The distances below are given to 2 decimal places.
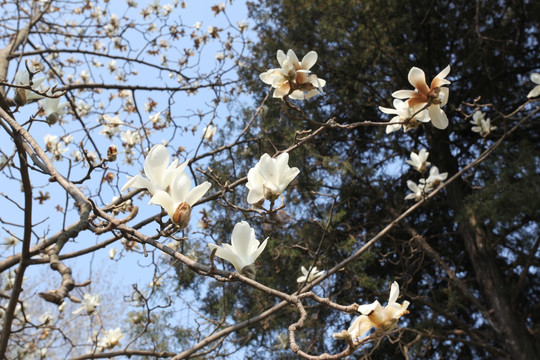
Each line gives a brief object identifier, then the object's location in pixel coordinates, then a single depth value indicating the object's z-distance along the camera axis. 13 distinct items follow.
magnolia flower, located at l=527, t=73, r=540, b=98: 1.82
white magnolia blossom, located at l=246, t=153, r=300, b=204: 0.86
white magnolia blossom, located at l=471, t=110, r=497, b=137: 2.12
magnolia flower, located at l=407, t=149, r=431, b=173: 1.95
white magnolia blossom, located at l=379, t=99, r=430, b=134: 1.12
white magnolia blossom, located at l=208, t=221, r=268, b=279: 0.79
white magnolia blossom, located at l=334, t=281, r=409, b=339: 0.78
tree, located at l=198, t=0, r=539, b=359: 3.08
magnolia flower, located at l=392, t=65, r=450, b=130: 1.05
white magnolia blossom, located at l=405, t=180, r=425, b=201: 2.23
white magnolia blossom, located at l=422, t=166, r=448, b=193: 2.17
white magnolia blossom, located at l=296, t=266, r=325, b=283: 1.77
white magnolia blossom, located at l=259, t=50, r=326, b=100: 1.12
